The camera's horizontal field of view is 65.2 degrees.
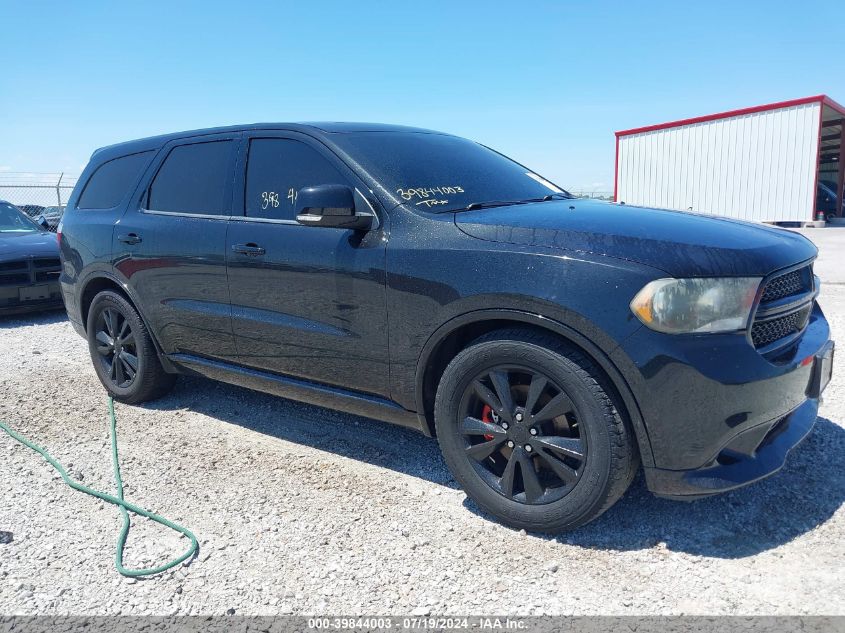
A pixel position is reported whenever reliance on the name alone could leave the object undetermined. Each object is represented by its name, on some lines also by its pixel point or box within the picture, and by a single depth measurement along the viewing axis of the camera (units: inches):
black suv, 95.5
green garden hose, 103.5
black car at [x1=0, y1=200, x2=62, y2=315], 304.8
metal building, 819.4
